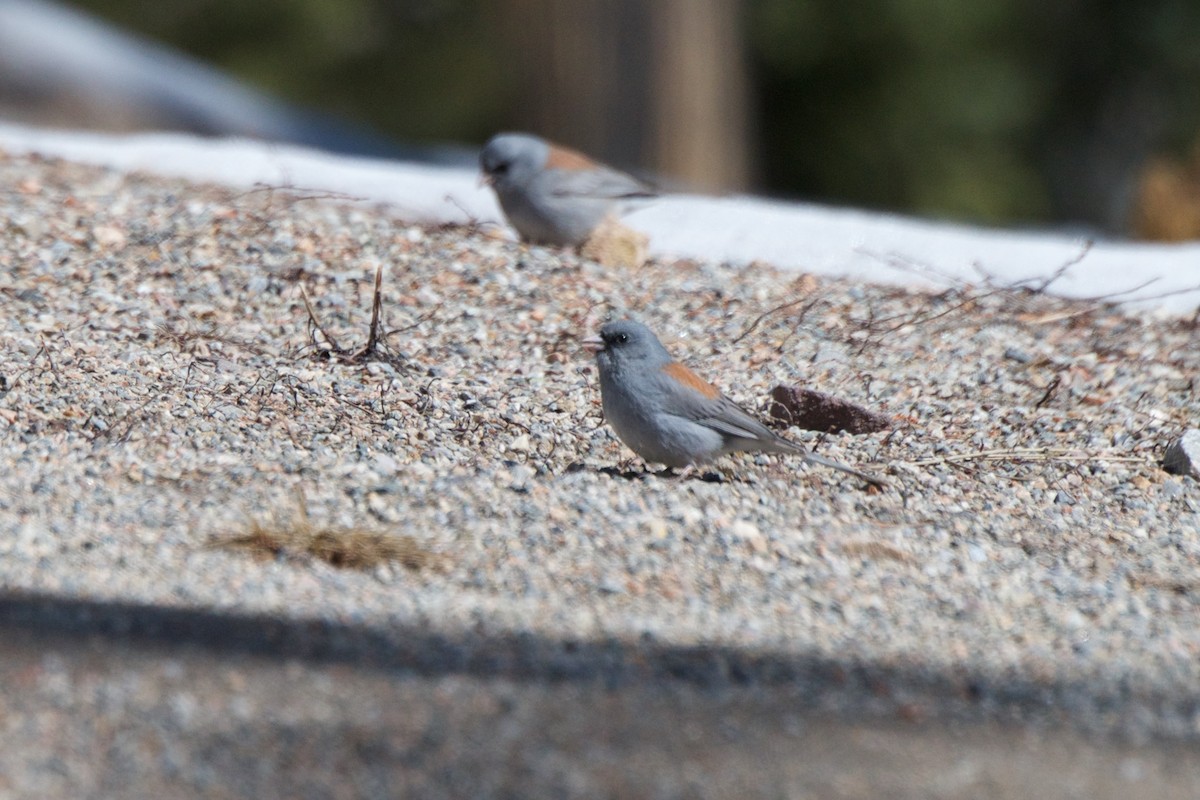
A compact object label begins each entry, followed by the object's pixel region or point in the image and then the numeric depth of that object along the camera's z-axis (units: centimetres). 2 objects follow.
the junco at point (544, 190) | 1163
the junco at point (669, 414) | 787
